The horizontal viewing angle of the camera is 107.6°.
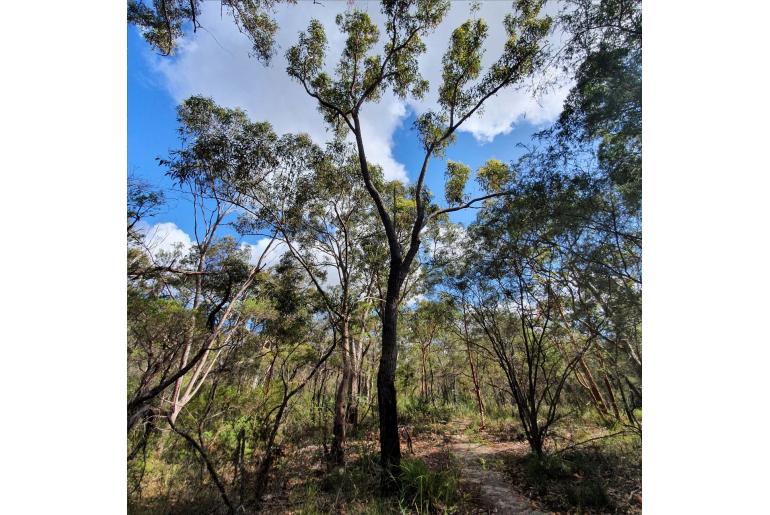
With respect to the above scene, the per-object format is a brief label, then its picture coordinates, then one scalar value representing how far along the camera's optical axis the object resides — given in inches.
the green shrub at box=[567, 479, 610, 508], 118.3
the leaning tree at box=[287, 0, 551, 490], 174.9
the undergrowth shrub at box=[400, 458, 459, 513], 123.7
